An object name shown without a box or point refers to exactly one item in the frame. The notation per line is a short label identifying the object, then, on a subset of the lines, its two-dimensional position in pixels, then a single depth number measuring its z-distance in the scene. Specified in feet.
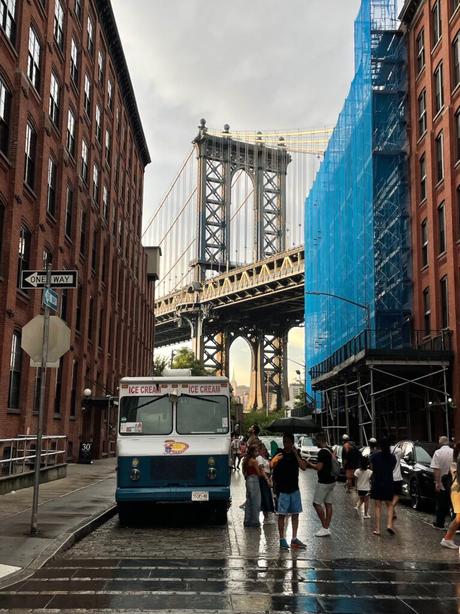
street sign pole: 36.81
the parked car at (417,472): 55.42
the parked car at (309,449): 115.20
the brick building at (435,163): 105.40
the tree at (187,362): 245.86
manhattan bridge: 320.91
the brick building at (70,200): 73.26
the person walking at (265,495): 49.34
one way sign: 39.70
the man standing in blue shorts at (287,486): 37.40
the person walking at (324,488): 40.75
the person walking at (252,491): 44.68
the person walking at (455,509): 36.47
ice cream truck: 43.60
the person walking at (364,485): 50.88
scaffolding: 117.60
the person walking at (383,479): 42.60
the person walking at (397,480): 47.59
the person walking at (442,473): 44.57
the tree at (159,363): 265.75
